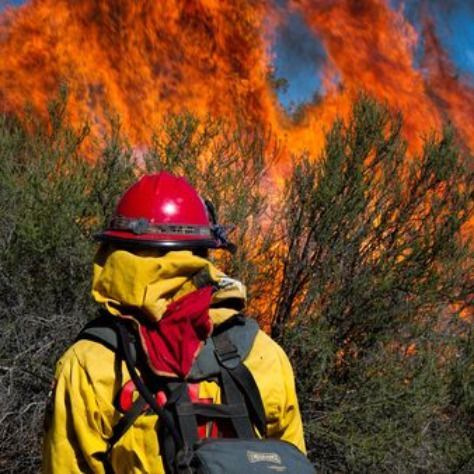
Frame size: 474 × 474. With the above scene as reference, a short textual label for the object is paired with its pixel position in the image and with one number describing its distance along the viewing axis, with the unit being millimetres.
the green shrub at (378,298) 7012
